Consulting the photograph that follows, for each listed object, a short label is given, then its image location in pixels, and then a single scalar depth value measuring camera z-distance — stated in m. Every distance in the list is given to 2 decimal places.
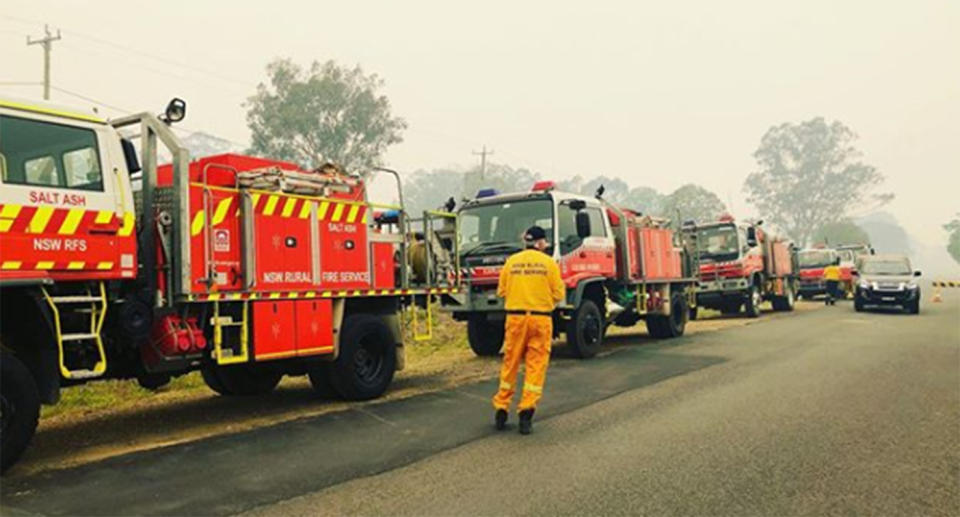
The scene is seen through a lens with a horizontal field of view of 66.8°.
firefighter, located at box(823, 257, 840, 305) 27.56
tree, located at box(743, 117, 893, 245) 99.00
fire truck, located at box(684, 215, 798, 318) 20.16
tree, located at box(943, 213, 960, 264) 104.64
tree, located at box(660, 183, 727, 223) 88.62
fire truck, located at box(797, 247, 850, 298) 29.59
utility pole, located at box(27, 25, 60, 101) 27.53
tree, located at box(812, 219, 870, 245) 81.82
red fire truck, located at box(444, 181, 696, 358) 11.63
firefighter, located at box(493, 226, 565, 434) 6.60
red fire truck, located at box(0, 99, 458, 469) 5.56
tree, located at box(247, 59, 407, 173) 45.81
